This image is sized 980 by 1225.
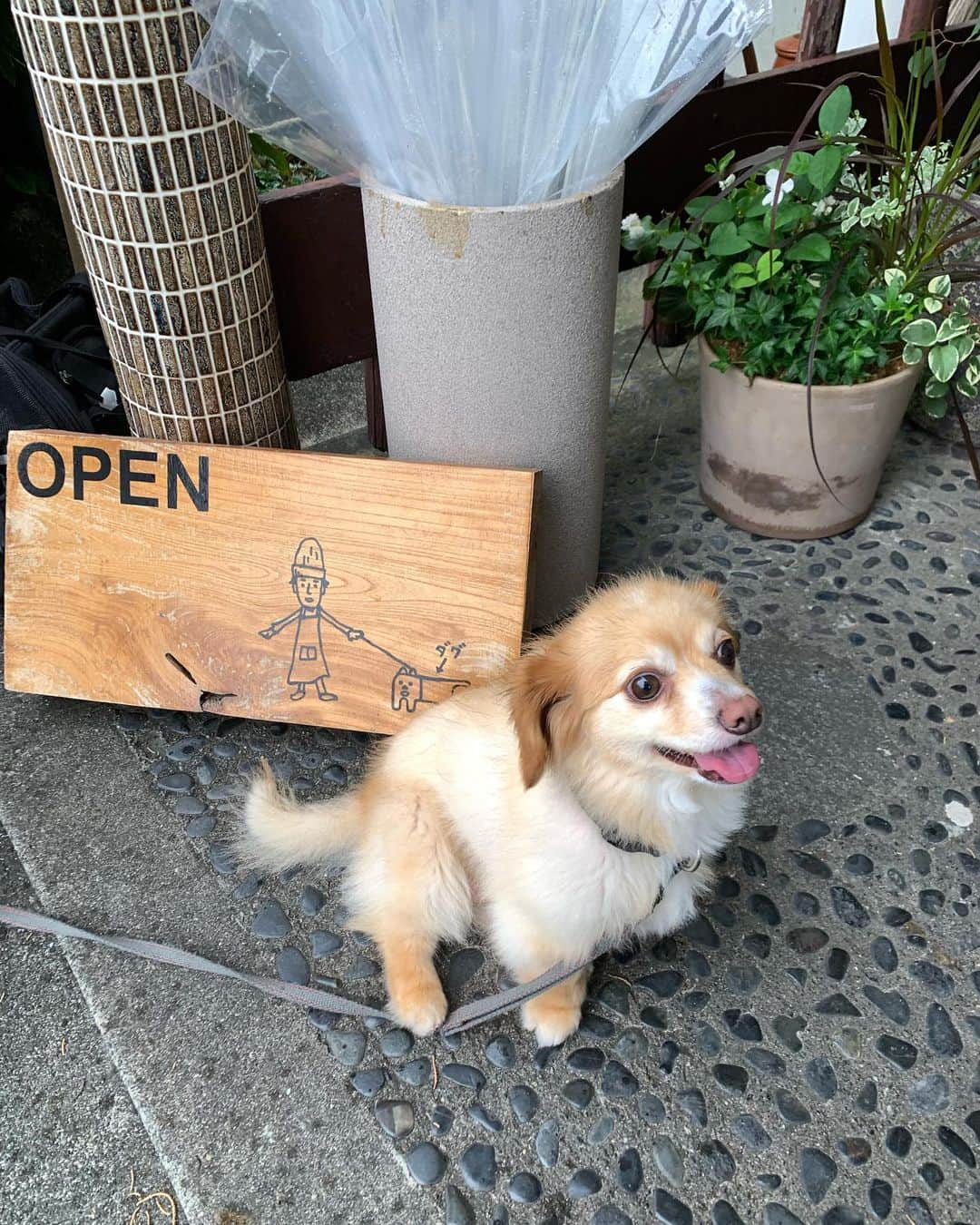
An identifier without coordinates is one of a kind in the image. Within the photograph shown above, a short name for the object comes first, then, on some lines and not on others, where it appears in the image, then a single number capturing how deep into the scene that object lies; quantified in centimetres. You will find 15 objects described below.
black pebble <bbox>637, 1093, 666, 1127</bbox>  131
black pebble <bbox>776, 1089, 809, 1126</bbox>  131
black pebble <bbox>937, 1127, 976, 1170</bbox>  126
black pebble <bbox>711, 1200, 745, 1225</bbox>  121
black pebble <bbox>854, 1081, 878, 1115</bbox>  132
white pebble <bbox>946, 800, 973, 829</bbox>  170
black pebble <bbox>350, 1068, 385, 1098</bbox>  136
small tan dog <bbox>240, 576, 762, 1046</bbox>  113
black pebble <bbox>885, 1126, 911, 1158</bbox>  127
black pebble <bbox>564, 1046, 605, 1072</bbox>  137
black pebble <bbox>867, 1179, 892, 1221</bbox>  121
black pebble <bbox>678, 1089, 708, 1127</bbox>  131
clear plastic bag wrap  140
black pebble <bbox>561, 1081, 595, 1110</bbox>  133
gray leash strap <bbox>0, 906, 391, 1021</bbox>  139
